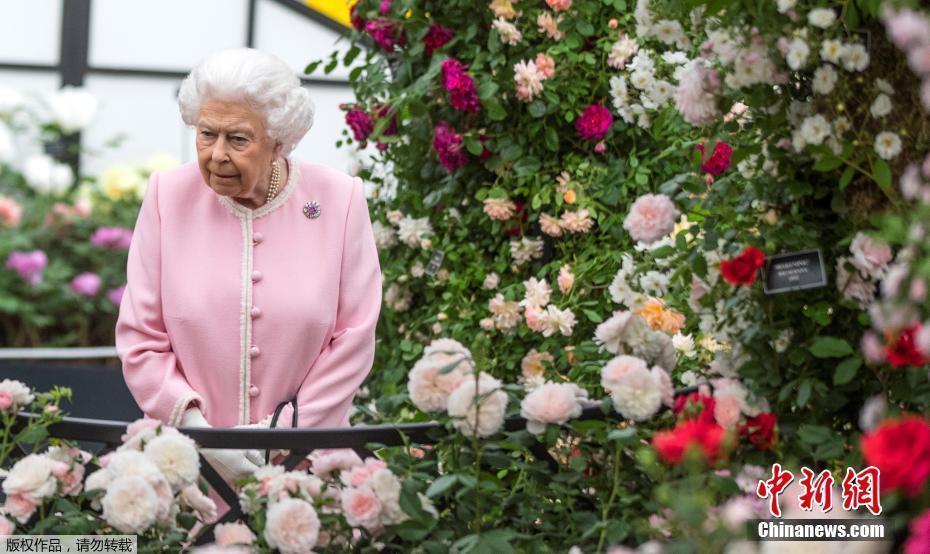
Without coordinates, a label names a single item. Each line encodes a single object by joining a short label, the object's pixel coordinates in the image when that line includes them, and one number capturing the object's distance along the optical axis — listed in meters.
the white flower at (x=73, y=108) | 16.38
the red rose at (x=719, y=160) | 10.75
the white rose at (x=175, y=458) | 10.26
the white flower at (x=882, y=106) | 10.22
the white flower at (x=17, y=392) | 10.43
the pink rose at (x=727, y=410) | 10.28
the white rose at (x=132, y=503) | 10.20
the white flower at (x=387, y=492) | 10.24
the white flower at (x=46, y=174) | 17.10
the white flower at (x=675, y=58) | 10.71
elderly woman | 10.65
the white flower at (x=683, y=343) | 11.00
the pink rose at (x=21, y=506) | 10.30
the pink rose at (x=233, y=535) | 10.24
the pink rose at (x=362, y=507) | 10.22
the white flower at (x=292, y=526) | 10.20
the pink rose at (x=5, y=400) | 10.40
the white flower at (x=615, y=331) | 10.41
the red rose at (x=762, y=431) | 10.27
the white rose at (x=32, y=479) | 10.30
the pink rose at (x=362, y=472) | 10.27
